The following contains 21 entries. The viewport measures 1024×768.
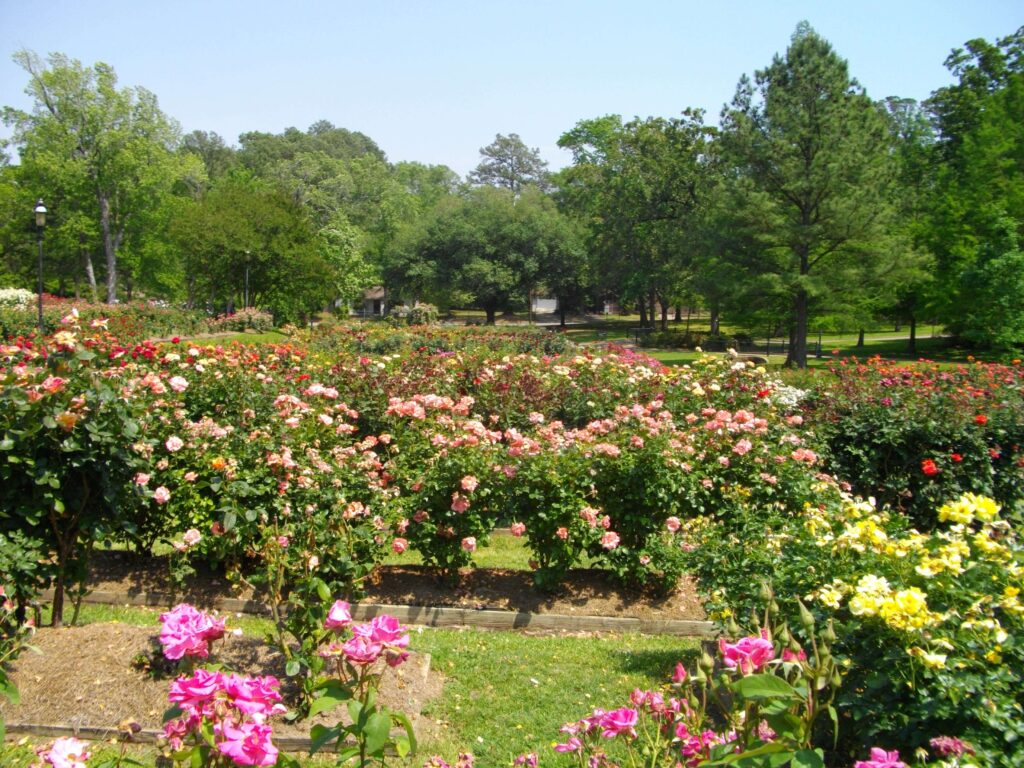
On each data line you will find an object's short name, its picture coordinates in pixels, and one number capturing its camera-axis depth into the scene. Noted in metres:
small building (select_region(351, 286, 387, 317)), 65.25
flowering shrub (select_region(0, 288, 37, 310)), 26.32
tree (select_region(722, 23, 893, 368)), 24.69
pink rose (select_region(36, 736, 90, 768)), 1.76
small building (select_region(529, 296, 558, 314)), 68.85
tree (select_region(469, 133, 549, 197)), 103.56
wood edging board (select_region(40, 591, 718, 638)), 5.50
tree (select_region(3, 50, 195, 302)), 45.03
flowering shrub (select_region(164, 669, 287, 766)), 1.77
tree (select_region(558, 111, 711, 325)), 39.88
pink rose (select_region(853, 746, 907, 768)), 1.93
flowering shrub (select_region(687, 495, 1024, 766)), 2.55
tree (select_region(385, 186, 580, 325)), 47.25
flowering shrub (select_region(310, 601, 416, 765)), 2.01
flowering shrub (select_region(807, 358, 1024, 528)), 7.71
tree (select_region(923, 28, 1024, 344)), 27.84
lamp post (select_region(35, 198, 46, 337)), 18.23
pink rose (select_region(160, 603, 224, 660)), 2.03
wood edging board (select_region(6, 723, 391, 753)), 3.73
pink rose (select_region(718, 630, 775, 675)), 2.04
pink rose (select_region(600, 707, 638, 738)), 2.12
